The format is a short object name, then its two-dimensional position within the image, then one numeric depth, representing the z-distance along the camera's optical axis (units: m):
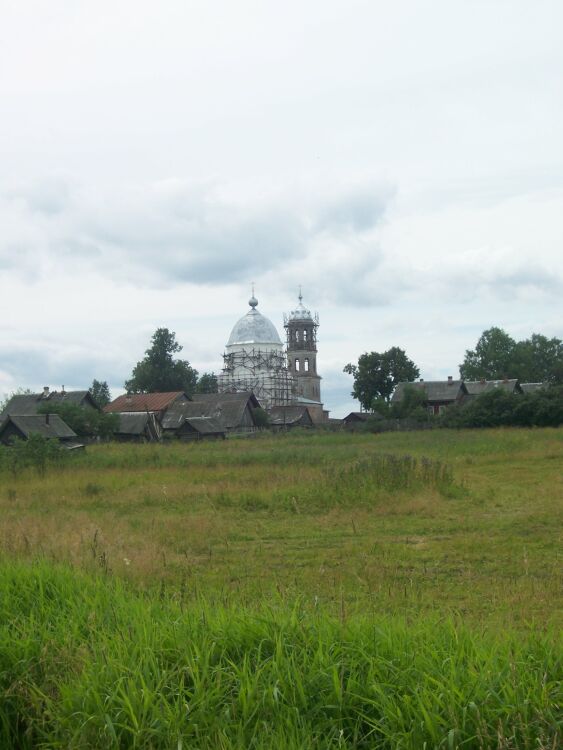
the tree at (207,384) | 92.44
